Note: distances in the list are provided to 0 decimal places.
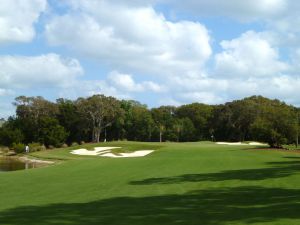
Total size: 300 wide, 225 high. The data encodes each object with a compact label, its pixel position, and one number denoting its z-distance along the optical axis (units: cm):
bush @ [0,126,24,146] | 10325
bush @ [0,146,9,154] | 9153
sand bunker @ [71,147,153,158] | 5958
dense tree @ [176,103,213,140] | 12825
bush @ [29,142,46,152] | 8588
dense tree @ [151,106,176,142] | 12684
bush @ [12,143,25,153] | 8531
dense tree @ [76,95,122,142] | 10806
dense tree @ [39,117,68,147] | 10088
